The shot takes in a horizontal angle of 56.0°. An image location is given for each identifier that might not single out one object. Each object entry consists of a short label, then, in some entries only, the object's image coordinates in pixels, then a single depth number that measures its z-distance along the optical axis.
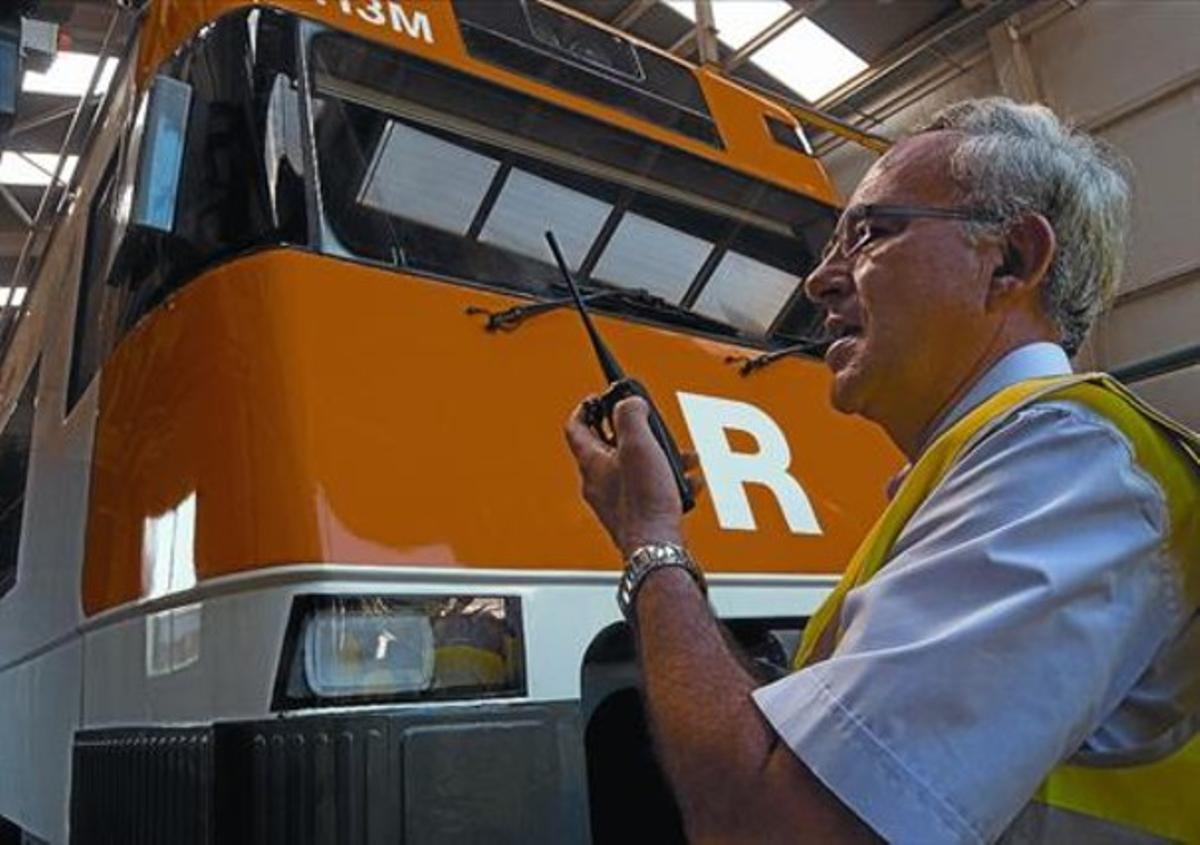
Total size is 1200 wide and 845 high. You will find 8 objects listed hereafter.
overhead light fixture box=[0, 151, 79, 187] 7.26
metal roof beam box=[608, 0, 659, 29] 7.07
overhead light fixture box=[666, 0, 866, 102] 6.94
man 0.79
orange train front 1.53
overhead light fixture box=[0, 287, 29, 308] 4.29
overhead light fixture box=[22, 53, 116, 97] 5.76
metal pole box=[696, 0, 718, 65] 5.51
